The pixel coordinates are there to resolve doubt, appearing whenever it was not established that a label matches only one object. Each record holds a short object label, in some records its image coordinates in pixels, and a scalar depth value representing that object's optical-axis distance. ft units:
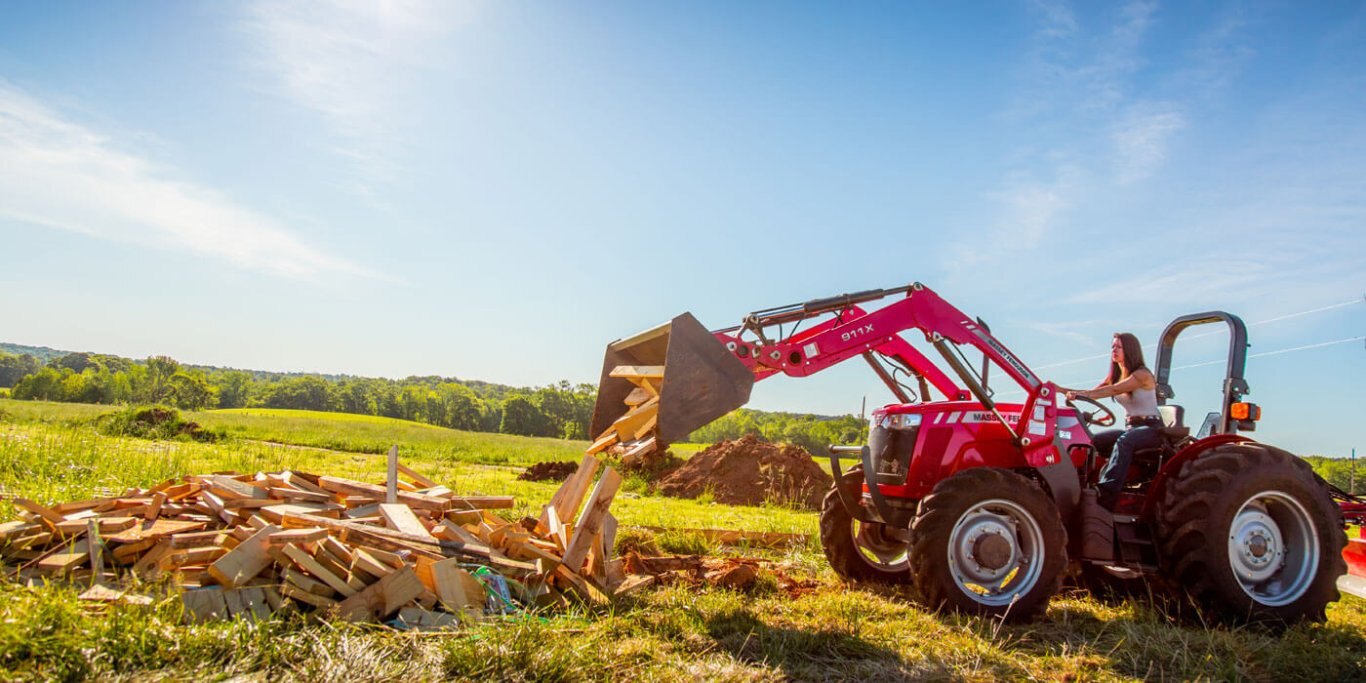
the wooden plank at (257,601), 15.55
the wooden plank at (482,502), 25.89
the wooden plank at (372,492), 24.26
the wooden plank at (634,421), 19.29
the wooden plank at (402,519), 20.58
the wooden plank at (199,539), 18.65
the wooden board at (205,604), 15.33
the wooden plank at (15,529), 18.92
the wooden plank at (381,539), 19.12
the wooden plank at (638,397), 20.72
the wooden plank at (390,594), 16.56
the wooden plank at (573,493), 24.35
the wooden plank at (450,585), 16.98
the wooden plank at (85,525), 19.12
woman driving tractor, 22.06
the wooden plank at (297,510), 20.89
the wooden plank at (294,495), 23.63
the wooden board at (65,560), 17.25
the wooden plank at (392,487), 23.93
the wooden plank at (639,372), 19.94
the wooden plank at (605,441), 20.20
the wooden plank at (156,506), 20.90
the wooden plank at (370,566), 17.11
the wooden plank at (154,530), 18.67
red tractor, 19.29
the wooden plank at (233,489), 23.03
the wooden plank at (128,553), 18.42
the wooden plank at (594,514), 21.06
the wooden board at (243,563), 16.44
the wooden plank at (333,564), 17.44
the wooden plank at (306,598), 16.22
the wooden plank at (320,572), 16.83
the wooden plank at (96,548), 17.25
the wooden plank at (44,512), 19.79
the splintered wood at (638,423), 18.92
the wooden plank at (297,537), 17.98
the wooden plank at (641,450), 18.62
